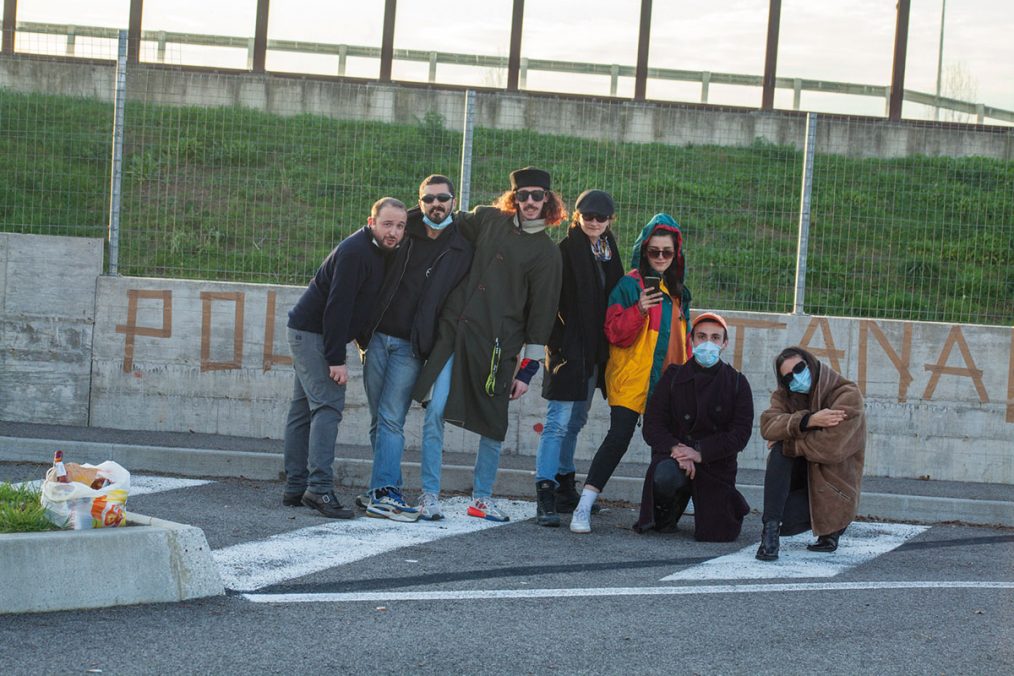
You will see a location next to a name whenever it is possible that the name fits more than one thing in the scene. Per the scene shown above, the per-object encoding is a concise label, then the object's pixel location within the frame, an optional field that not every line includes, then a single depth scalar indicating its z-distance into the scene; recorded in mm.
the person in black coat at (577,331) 8383
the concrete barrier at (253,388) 11211
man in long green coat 8273
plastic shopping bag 5754
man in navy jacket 8062
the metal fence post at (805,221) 11422
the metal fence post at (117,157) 11438
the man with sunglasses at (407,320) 8219
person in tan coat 7789
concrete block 5387
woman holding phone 8367
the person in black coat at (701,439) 8156
